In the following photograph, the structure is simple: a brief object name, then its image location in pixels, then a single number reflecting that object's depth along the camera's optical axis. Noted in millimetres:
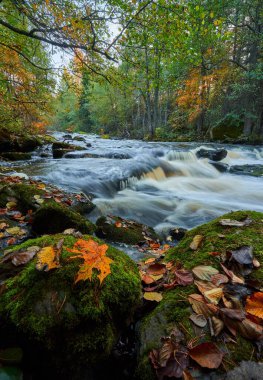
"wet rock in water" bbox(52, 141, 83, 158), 10463
